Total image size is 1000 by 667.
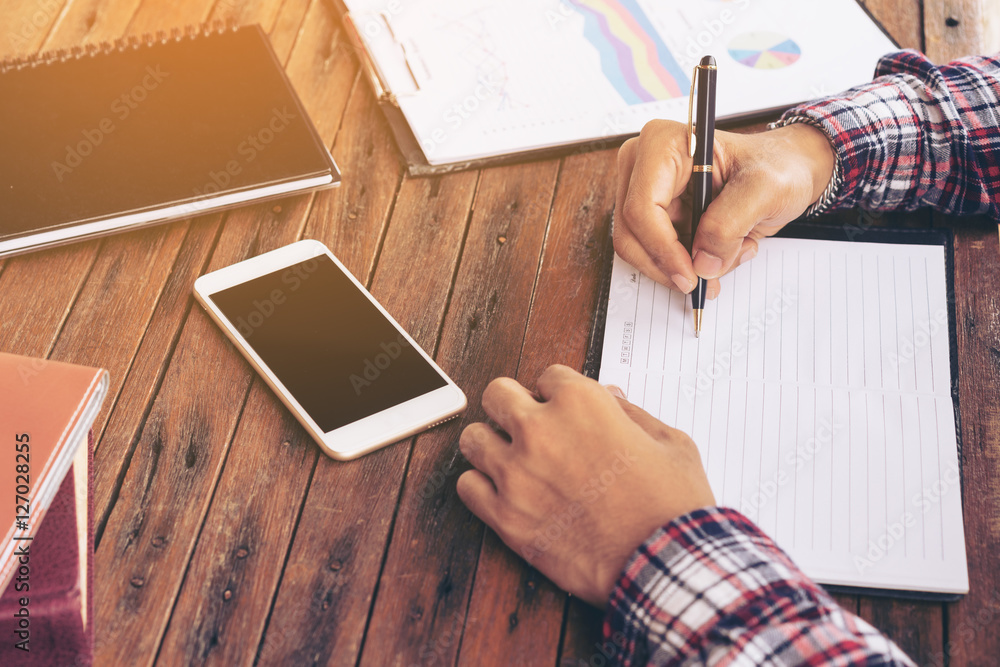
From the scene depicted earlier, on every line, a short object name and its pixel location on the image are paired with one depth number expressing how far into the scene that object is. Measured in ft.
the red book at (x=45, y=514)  2.12
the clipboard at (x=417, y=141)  3.44
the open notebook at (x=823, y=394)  2.38
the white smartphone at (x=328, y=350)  2.60
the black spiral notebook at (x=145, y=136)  3.10
